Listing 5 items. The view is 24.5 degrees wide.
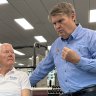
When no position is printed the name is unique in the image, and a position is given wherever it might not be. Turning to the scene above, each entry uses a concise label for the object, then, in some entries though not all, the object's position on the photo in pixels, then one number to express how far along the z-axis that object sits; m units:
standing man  1.45
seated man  2.04
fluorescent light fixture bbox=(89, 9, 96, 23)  6.46
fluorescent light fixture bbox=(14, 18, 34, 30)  7.49
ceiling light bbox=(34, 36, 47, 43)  10.09
